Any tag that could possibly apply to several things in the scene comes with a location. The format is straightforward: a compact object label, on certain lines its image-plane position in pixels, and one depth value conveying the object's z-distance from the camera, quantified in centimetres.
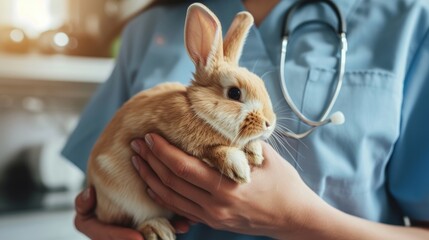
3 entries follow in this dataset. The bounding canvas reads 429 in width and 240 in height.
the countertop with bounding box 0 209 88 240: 112
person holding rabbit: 49
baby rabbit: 46
